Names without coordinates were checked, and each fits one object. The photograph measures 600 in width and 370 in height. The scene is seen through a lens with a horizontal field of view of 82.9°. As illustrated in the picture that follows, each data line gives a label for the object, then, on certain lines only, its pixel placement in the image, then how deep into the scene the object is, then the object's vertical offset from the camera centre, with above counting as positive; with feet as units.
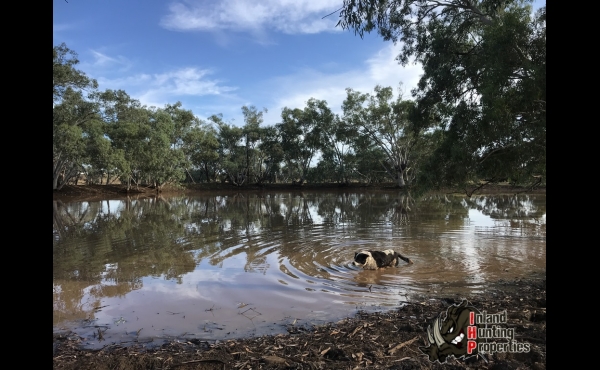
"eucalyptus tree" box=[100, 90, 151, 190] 101.09 +17.23
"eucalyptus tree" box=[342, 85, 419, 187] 119.96 +22.39
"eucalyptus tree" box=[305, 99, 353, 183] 144.36 +17.58
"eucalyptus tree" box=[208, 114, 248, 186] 150.30 +16.07
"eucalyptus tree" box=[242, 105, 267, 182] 148.14 +22.03
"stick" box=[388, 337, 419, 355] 10.05 -4.90
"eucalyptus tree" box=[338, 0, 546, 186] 16.08 +5.78
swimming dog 22.38 -4.96
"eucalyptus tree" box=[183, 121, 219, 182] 133.69 +15.92
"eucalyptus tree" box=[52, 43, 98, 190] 79.00 +19.02
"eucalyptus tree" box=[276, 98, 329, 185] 146.00 +23.09
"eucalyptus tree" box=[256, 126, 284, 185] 147.95 +13.64
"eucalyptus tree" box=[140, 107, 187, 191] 110.11 +10.00
